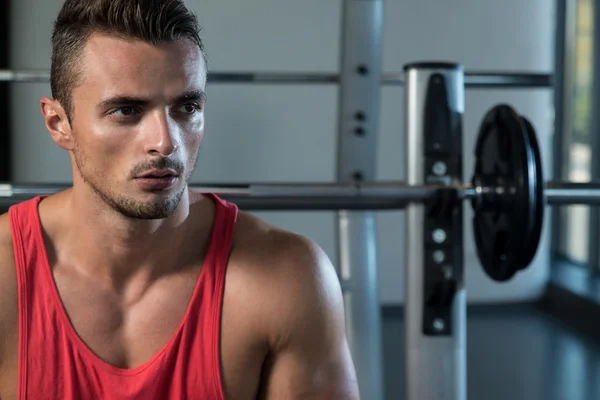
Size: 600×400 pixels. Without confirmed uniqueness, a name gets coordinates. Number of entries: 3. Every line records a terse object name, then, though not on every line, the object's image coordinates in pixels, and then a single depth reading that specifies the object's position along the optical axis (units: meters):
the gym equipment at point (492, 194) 1.36
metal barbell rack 1.93
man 1.06
